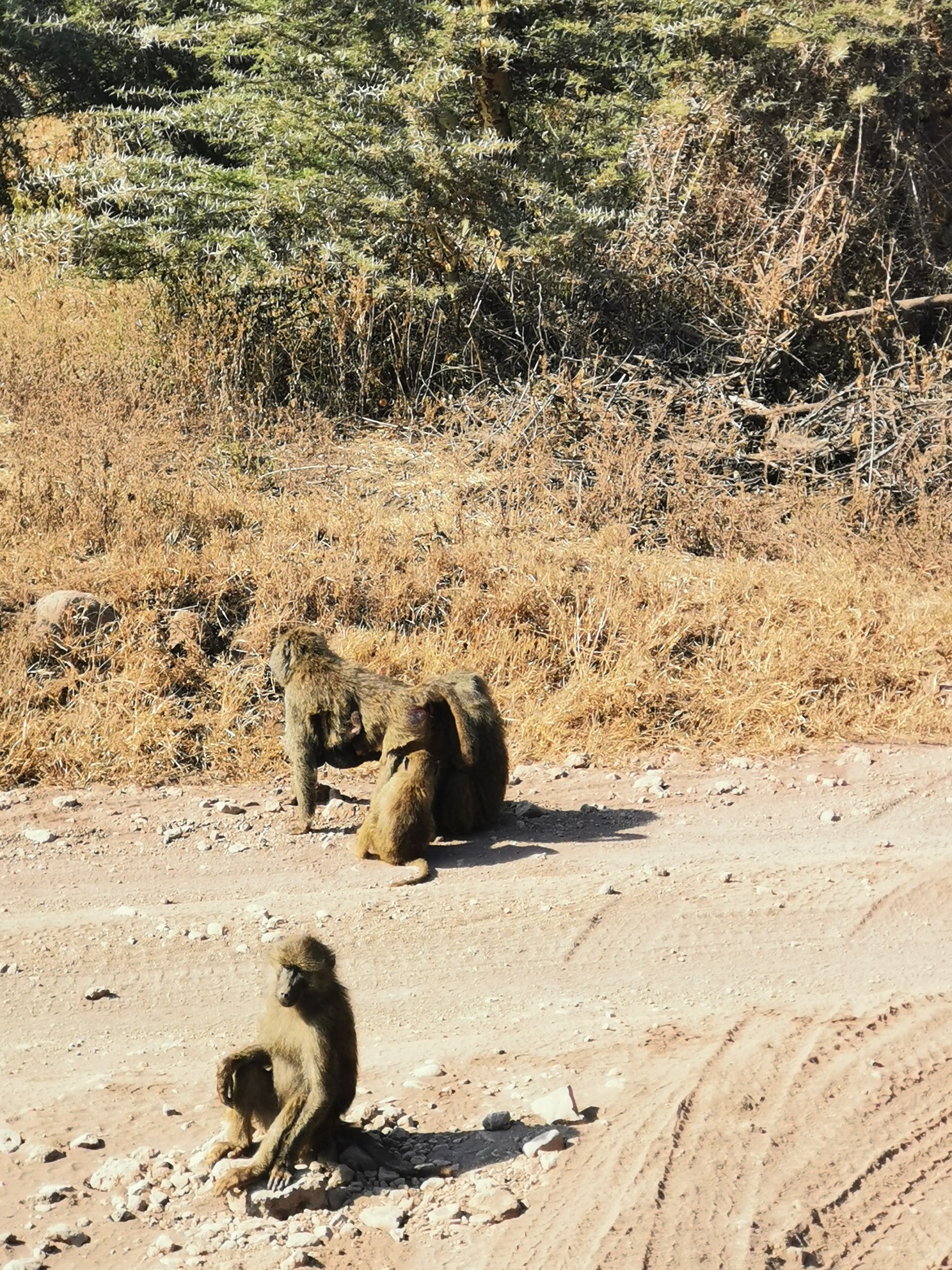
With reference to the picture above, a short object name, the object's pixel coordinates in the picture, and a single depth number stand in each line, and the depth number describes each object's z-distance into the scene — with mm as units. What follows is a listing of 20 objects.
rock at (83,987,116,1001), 11344
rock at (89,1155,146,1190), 8773
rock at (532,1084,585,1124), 9258
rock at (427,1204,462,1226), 8352
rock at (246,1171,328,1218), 8359
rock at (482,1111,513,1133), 9258
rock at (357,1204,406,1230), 8359
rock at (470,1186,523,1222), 8367
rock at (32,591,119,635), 17547
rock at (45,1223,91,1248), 8258
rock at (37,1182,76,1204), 8617
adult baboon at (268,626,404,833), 13977
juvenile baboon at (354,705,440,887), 13445
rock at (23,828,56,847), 14359
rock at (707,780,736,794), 15727
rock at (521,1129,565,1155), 8930
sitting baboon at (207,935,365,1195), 8352
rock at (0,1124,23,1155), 9094
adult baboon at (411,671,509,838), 13875
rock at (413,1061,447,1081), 10055
